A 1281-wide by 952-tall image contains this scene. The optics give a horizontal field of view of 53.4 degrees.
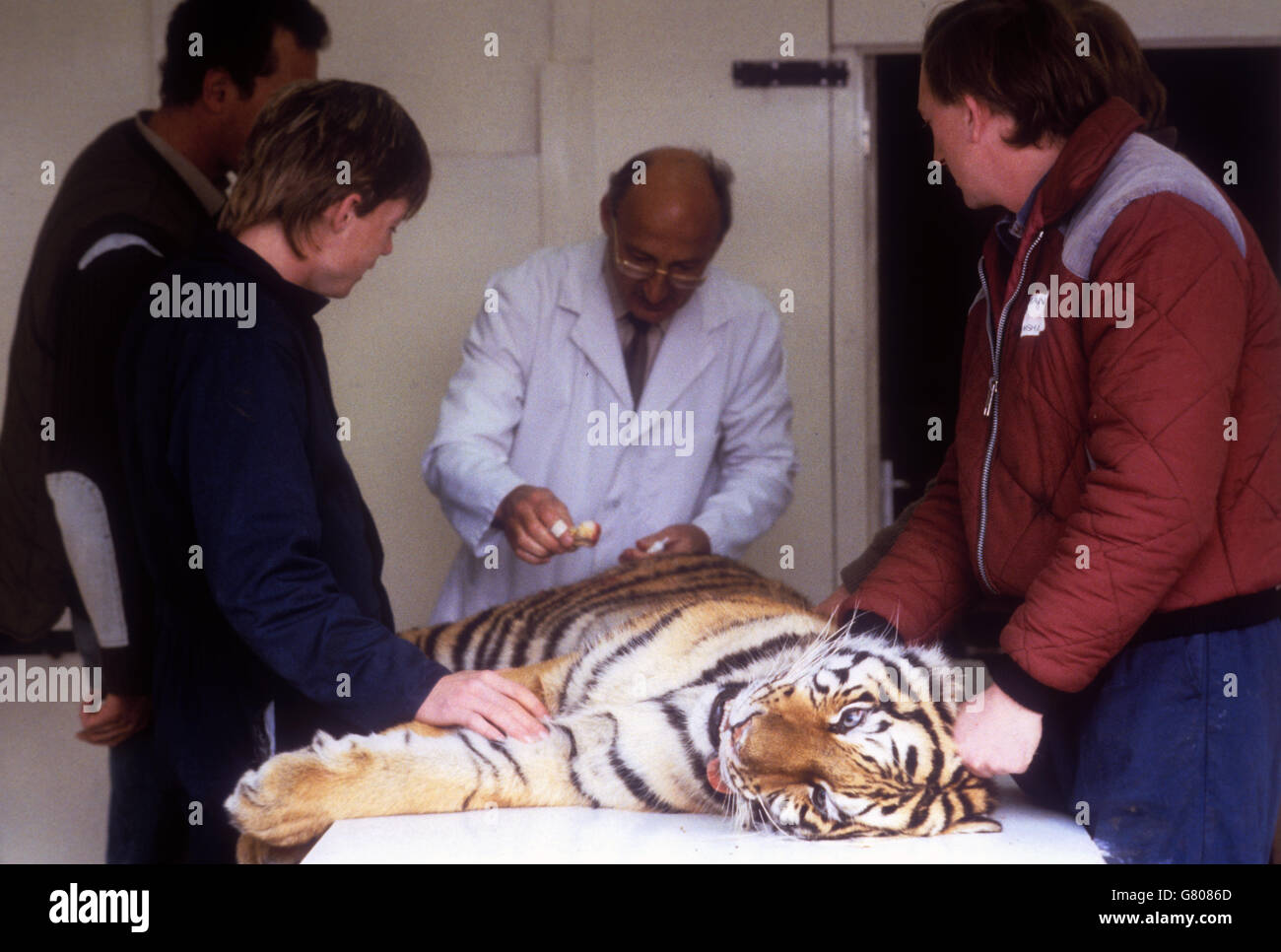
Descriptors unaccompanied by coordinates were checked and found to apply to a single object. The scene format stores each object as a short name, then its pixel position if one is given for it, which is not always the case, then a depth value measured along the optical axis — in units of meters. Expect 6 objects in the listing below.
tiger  1.85
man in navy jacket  1.83
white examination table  1.73
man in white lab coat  2.51
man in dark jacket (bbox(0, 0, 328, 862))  2.30
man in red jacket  1.59
